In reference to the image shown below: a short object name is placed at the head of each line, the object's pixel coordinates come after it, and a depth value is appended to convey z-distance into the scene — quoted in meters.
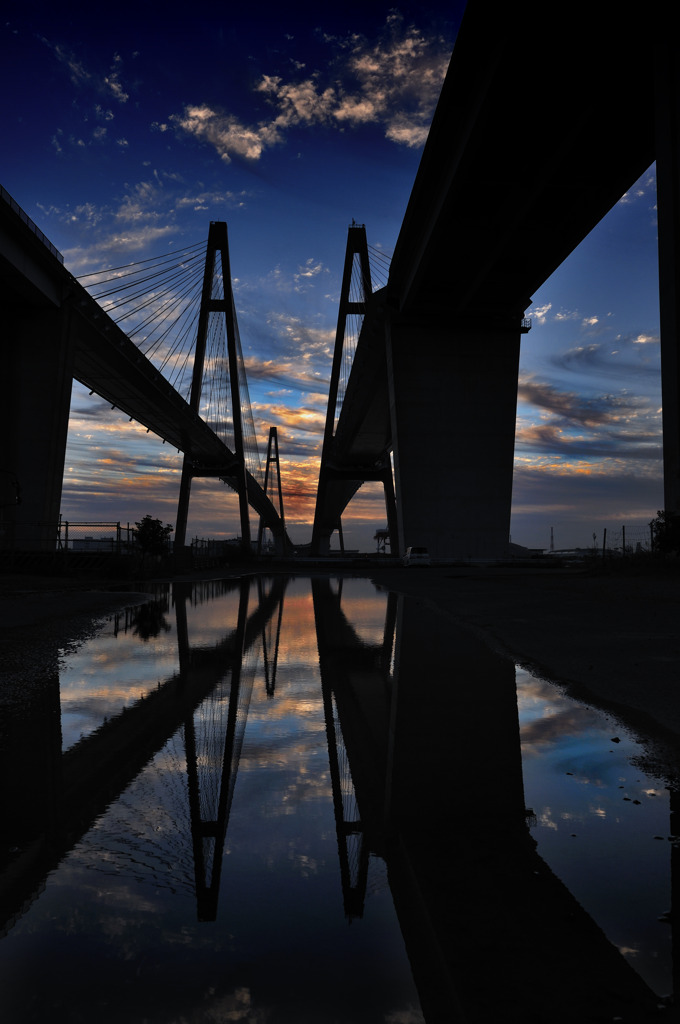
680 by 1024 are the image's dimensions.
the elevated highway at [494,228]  21.20
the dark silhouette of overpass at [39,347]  31.06
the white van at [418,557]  40.81
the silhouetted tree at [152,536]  36.31
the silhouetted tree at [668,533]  17.62
